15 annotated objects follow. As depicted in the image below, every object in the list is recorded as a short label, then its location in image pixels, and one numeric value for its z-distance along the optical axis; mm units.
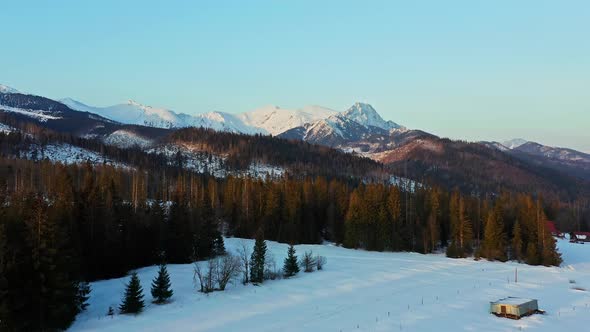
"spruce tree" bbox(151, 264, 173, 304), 42875
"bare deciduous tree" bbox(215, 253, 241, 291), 48312
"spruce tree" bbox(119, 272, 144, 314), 38812
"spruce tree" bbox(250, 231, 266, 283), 52938
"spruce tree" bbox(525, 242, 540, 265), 77312
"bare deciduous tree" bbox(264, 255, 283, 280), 55594
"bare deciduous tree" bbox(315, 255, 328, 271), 63125
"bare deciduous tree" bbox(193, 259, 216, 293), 47244
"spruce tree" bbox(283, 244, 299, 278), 57969
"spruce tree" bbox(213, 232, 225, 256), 67188
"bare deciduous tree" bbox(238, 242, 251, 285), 53000
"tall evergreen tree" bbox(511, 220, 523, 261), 80750
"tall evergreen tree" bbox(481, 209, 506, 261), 80500
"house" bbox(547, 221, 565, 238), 125419
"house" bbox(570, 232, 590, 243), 121188
